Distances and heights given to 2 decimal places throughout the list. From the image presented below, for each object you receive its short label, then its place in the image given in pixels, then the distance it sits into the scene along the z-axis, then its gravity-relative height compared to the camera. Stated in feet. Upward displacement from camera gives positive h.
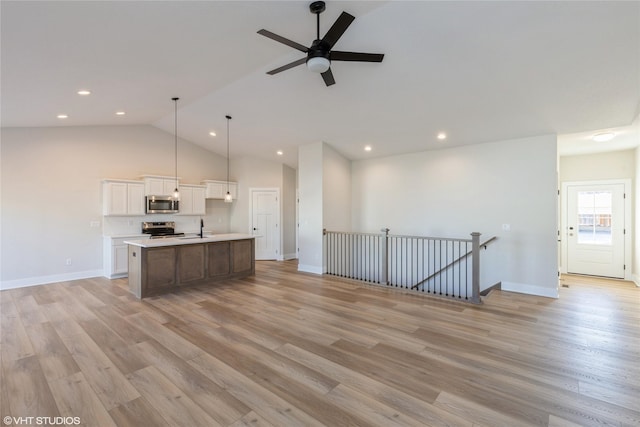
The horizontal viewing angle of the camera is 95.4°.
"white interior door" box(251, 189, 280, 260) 28.14 -0.85
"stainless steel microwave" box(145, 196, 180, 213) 22.04 +0.64
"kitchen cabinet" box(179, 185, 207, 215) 24.31 +1.08
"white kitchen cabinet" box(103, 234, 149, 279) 20.35 -3.14
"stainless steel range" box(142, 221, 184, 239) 22.49 -1.30
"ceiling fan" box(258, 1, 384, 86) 8.05 +4.93
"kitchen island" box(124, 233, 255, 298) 16.06 -3.04
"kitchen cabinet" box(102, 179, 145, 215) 20.56 +1.11
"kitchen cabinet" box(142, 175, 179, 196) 22.06 +2.15
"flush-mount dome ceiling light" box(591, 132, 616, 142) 16.34 +4.31
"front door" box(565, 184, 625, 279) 20.38 -1.30
